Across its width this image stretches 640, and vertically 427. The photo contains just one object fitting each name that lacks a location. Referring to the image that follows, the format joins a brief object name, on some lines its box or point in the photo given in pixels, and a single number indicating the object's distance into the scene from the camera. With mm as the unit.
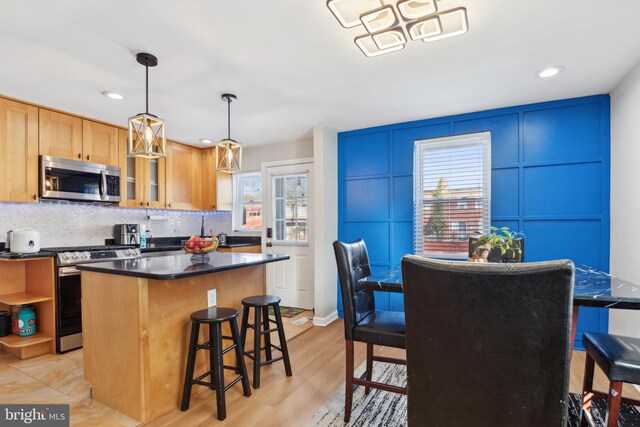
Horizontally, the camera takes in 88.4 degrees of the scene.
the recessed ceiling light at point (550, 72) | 2529
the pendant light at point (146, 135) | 2176
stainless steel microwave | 3301
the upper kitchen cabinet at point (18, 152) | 3043
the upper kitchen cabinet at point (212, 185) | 5031
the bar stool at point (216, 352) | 2029
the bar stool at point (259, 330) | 2447
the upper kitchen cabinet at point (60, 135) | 3311
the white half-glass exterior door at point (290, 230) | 4523
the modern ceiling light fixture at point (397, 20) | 1717
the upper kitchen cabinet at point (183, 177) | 4586
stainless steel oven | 3078
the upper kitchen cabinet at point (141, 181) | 3982
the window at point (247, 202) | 5160
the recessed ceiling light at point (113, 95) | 2930
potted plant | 2164
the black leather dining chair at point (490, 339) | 978
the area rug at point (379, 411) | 1996
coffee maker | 4067
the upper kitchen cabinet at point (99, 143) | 3643
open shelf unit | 2996
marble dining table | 1492
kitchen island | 1982
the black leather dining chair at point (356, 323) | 1939
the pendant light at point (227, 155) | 2840
